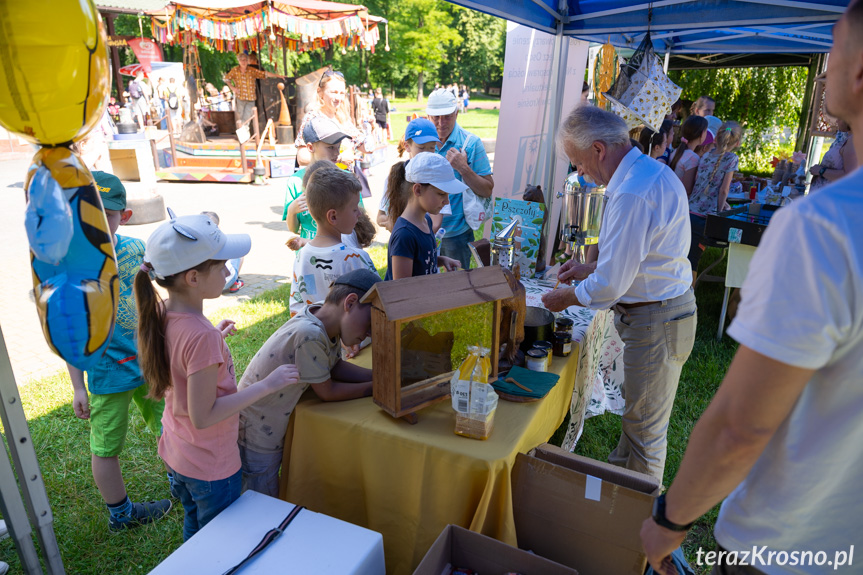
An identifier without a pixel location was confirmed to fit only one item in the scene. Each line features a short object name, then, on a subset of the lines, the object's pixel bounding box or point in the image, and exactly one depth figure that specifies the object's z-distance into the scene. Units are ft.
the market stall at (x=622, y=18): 11.08
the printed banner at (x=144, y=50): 43.04
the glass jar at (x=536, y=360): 7.06
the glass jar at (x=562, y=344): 7.73
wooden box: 5.47
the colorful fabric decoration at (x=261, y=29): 31.89
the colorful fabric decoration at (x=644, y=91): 12.80
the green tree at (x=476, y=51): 139.33
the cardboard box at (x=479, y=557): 4.92
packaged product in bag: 5.42
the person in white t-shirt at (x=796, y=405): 2.64
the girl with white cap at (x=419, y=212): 7.86
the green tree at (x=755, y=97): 40.96
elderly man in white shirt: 6.90
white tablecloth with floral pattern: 8.96
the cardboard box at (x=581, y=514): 5.40
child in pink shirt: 5.22
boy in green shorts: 6.97
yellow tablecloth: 5.38
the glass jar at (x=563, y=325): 8.16
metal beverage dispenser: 10.30
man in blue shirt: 12.34
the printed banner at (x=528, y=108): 13.66
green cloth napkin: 6.38
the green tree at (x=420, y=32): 103.71
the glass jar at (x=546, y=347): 7.19
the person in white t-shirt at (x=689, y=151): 18.38
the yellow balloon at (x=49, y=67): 3.26
